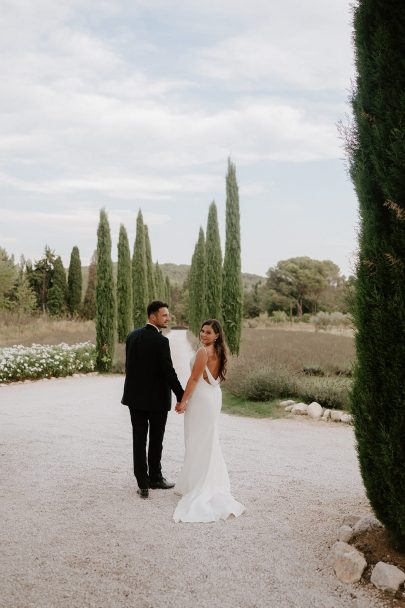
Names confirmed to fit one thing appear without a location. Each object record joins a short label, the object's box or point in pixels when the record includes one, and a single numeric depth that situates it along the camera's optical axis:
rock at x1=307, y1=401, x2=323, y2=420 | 10.07
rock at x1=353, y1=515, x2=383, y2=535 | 4.09
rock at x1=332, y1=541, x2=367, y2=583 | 3.47
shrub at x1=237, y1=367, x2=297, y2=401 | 11.48
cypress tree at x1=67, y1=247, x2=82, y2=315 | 47.03
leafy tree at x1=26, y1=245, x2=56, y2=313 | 47.65
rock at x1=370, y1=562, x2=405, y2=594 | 3.30
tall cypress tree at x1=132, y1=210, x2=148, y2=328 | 28.86
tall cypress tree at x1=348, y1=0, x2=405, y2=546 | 3.46
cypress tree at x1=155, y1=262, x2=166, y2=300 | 43.66
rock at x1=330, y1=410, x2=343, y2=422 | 9.85
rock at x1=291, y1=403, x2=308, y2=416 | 10.33
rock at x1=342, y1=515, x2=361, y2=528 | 4.40
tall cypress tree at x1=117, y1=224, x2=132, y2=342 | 25.19
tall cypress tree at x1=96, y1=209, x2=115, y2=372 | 18.81
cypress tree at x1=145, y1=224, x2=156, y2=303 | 34.62
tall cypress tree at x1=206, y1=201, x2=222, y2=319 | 24.02
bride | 5.00
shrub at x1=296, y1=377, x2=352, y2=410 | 10.58
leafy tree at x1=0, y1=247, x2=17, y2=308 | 33.34
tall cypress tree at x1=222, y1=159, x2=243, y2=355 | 19.94
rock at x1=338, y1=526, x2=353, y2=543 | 4.03
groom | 5.31
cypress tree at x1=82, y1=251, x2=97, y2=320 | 46.22
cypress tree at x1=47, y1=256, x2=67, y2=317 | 45.66
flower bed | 14.83
